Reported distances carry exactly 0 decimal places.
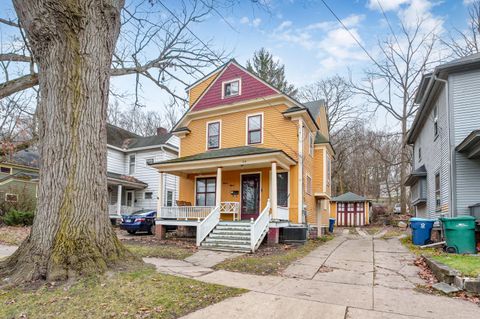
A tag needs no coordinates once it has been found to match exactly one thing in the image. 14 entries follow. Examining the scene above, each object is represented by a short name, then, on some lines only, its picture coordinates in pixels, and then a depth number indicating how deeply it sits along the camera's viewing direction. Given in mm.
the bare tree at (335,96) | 32781
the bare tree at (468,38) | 22609
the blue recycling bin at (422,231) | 11584
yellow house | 12344
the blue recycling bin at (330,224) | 21073
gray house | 10547
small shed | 27422
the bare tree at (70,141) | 4875
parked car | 15961
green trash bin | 9219
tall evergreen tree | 39469
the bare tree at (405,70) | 25719
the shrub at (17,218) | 16703
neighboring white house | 23375
